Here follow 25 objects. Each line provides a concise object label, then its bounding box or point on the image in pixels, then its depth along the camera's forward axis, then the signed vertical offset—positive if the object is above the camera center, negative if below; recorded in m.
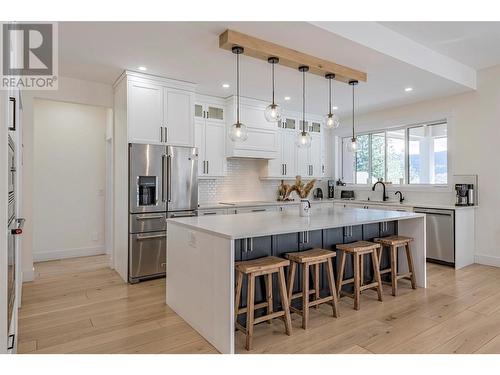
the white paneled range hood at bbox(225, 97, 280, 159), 5.32 +1.00
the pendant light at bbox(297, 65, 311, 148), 3.47 +0.54
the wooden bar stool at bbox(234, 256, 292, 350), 2.41 -0.81
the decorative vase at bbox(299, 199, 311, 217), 3.37 -0.21
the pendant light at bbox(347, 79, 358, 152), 3.80 +0.52
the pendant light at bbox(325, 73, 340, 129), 3.52 +0.75
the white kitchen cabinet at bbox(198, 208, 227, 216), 4.66 -0.34
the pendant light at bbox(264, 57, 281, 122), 3.15 +0.76
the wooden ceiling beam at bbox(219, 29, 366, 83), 2.92 +1.38
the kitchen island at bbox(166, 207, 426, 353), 2.33 -0.54
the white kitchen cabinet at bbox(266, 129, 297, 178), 6.01 +0.57
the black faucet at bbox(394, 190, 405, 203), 5.70 -0.15
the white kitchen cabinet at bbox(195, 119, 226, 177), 5.12 +0.68
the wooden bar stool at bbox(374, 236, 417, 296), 3.49 -0.79
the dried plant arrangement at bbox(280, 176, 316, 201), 3.66 -0.01
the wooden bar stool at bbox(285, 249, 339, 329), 2.73 -0.80
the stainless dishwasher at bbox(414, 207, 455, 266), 4.57 -0.68
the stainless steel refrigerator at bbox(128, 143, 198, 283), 4.02 -0.13
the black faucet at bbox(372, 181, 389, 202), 5.98 -0.05
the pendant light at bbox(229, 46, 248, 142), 3.12 +0.56
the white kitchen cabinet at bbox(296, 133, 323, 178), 6.37 +0.59
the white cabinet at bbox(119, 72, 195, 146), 4.04 +1.06
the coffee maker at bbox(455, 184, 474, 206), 4.74 -0.09
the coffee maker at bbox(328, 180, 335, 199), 6.99 -0.03
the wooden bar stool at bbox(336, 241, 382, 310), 3.13 -0.80
